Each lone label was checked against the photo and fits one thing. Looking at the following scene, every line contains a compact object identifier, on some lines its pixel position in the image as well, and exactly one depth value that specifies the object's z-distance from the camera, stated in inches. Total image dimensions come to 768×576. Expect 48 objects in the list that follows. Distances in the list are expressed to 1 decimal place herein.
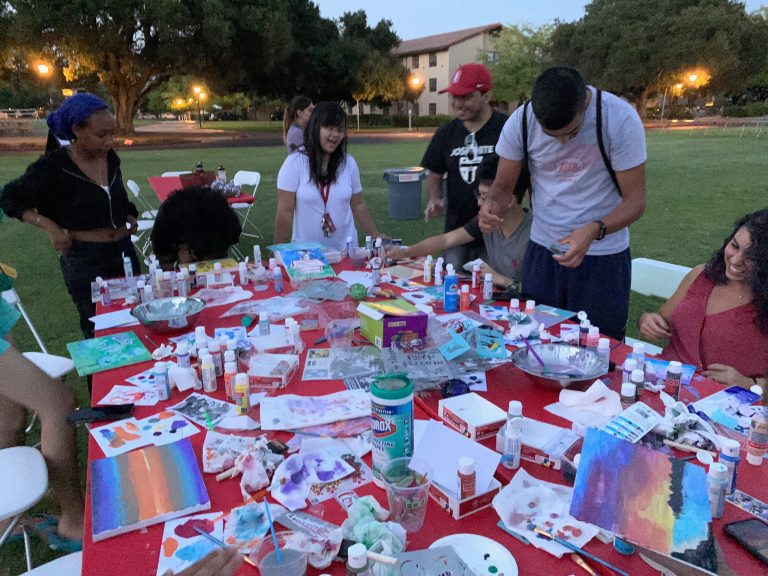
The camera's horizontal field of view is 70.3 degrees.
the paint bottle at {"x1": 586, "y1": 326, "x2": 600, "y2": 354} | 75.9
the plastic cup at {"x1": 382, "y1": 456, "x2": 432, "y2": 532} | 45.4
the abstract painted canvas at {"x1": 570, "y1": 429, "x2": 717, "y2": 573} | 37.7
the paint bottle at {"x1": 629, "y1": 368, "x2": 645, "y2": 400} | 64.5
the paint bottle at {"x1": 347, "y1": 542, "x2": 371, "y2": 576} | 37.5
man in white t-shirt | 87.3
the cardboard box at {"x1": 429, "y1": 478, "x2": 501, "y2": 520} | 46.8
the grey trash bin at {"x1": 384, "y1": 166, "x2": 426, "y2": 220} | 311.0
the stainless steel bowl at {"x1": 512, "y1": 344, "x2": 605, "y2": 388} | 66.9
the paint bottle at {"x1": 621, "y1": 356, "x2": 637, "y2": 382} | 67.9
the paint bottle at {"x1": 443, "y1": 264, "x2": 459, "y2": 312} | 96.1
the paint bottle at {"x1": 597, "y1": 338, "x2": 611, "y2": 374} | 69.6
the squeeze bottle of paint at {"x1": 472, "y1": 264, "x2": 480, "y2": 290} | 108.2
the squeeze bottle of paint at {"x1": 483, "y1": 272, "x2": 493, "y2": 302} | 100.3
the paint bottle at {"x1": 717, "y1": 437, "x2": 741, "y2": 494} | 48.6
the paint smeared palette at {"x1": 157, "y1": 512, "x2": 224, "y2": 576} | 43.0
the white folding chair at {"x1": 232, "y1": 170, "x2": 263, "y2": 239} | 283.9
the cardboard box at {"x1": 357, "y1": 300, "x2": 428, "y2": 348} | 78.5
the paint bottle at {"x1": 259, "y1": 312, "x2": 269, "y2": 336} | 86.4
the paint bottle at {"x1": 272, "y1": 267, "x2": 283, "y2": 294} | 110.7
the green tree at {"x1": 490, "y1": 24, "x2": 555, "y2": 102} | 1386.6
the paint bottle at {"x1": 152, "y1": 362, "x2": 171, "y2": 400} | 68.0
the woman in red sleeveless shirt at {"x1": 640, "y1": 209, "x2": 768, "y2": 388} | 78.7
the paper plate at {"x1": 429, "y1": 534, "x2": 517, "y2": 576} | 41.5
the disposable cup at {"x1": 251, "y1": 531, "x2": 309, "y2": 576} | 40.1
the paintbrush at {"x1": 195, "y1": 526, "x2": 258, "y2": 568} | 43.0
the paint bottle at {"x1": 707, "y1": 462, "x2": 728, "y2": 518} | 45.5
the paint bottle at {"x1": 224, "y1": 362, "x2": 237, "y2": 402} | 67.4
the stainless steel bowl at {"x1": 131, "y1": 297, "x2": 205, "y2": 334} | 87.7
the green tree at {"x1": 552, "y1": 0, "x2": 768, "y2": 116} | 1197.7
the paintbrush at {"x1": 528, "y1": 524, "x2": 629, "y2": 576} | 41.3
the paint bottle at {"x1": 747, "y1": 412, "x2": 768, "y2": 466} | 53.6
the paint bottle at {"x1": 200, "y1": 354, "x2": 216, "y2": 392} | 69.9
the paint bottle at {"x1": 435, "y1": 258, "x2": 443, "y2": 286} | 112.3
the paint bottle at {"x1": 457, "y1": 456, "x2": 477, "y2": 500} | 45.9
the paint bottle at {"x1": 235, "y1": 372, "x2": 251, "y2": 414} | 64.5
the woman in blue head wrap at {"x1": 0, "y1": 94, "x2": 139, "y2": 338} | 109.3
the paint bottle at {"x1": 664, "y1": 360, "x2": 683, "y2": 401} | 64.9
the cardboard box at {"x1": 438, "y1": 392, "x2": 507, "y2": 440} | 57.6
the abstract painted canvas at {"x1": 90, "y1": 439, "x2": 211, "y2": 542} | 47.0
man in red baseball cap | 134.2
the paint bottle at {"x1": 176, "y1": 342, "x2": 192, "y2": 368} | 72.3
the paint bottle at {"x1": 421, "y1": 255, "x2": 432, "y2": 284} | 114.7
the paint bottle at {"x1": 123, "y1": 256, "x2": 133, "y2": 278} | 111.2
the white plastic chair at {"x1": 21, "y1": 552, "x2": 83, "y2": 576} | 54.9
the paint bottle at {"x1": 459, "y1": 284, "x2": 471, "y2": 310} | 97.1
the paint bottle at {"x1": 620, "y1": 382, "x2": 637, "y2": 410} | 62.0
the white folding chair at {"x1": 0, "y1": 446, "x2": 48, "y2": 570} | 63.0
